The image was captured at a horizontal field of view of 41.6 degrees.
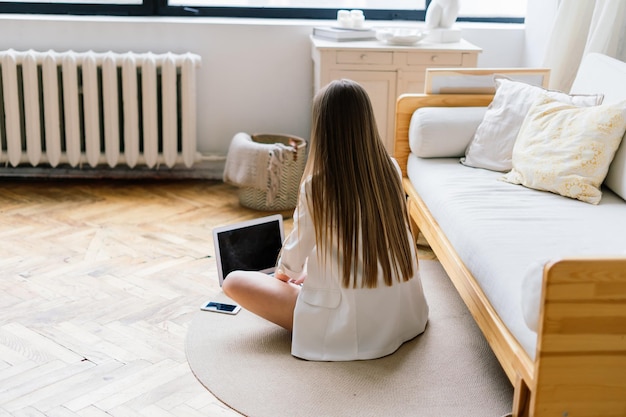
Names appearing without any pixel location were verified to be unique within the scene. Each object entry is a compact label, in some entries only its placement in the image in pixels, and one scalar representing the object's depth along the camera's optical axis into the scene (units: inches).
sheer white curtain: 119.5
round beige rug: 76.3
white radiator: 140.6
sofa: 63.7
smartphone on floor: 95.7
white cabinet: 133.6
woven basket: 134.5
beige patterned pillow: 96.3
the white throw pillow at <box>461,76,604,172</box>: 108.2
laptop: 100.3
